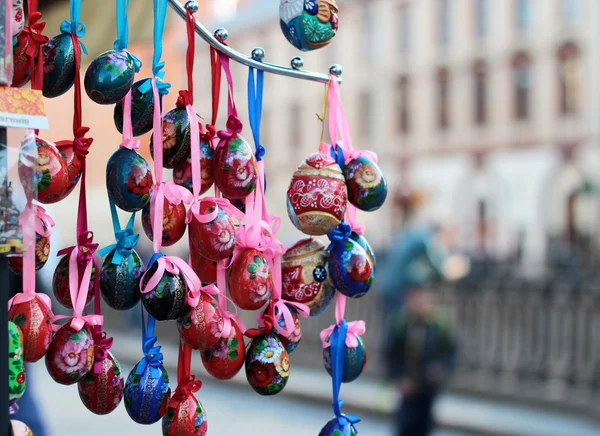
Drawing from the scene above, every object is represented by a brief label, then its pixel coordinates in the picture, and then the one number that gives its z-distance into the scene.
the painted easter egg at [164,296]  1.18
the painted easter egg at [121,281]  1.19
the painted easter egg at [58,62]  1.18
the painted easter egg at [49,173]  1.13
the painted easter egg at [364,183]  1.40
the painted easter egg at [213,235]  1.23
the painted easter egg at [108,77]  1.19
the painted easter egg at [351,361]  1.42
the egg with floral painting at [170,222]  1.23
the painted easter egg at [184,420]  1.24
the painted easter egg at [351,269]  1.38
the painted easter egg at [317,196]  1.33
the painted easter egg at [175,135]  1.26
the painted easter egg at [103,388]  1.22
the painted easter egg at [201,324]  1.22
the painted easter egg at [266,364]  1.29
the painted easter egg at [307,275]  1.36
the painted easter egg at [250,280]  1.27
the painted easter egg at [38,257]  1.18
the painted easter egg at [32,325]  1.11
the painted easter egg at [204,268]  1.32
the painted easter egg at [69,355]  1.15
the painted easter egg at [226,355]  1.29
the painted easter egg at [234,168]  1.28
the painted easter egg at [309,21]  1.35
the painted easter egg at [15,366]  1.02
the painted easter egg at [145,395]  1.22
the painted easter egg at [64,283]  1.22
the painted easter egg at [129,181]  1.21
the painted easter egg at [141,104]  1.24
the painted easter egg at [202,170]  1.30
